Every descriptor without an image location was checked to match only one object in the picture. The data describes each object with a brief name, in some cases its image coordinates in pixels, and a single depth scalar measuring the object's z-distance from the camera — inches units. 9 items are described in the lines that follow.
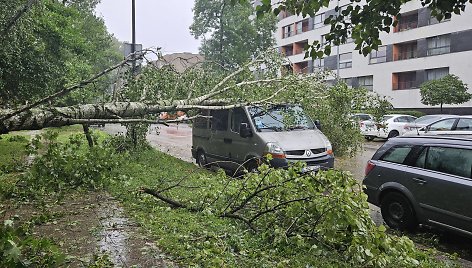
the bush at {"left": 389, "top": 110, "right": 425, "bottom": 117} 1114.1
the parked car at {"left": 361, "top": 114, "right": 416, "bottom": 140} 762.8
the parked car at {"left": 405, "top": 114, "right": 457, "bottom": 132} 652.1
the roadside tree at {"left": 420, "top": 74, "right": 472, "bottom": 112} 1008.9
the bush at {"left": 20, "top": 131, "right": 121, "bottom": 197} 189.0
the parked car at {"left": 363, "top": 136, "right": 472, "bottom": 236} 198.4
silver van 315.3
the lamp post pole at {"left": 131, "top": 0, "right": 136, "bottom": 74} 550.5
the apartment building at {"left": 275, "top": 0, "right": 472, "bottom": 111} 1138.7
